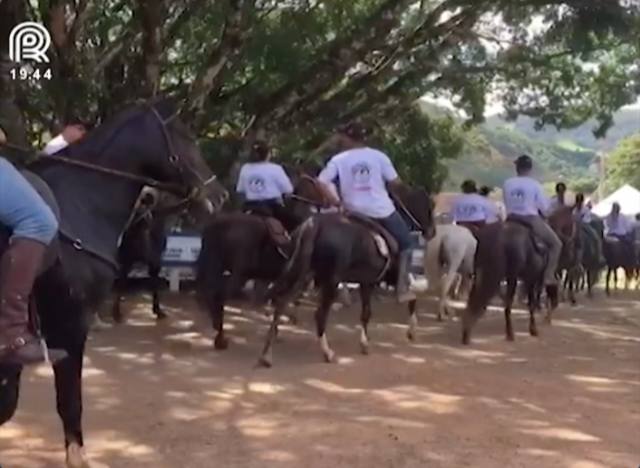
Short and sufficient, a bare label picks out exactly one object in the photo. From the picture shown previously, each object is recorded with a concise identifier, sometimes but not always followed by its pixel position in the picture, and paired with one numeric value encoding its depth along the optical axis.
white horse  17.39
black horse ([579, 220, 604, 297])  23.66
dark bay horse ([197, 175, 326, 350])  12.82
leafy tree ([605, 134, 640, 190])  72.81
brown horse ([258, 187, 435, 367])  12.26
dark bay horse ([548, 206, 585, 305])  20.27
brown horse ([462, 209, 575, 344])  14.68
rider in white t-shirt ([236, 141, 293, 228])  13.38
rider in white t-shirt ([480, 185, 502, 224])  18.77
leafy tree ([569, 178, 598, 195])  85.57
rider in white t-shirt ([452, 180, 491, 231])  18.41
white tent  41.00
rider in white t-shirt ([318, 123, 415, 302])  12.70
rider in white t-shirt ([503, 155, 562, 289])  15.12
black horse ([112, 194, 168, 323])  13.52
